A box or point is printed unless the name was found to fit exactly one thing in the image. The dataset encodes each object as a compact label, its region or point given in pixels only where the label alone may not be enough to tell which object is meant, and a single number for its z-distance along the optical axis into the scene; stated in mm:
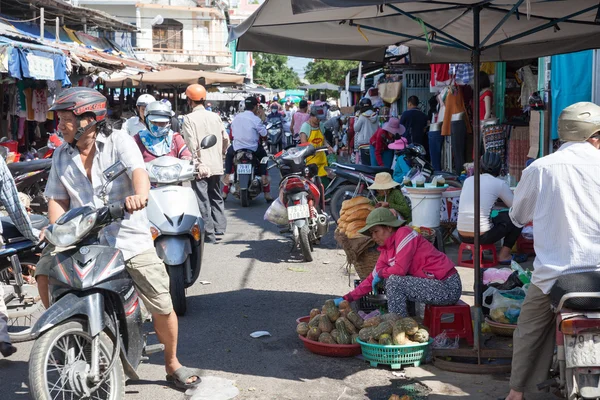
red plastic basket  5498
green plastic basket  5184
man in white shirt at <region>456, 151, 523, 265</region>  8156
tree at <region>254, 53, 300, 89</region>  77188
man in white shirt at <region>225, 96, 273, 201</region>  13297
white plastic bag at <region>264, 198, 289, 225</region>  9609
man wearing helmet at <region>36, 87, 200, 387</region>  4371
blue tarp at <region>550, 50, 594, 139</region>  9352
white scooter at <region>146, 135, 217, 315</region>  6500
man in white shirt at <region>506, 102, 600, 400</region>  4004
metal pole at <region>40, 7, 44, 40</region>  13812
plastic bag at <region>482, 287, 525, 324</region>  5867
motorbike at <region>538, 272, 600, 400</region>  3826
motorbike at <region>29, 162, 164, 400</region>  3939
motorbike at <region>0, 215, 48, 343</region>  6059
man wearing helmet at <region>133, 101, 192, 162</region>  7637
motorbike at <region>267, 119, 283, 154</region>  23641
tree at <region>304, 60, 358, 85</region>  66688
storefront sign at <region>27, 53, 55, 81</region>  10766
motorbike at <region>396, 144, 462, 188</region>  10797
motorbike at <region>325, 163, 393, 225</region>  10312
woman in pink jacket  5562
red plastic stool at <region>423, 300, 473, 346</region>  5578
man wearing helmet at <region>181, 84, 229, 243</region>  10156
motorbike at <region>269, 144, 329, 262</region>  9125
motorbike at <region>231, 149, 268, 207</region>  13531
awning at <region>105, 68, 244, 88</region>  18875
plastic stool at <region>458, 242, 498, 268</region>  8758
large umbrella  5633
